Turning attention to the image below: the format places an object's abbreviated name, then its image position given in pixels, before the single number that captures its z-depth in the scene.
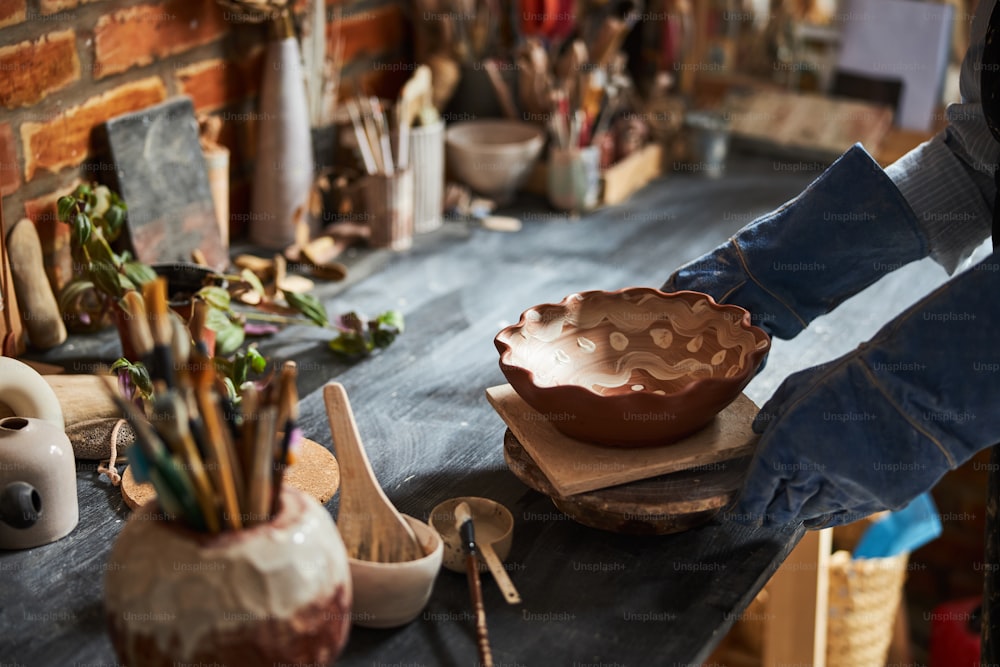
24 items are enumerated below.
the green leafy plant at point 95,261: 1.42
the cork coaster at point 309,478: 1.15
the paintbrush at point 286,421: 0.85
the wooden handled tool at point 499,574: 1.01
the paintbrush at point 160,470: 0.79
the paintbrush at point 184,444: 0.79
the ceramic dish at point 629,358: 1.05
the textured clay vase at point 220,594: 0.80
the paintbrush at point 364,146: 1.86
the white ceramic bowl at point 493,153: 2.06
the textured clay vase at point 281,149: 1.79
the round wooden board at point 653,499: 1.05
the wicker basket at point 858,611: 1.91
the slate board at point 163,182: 1.59
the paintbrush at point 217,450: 0.81
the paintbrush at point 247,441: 0.85
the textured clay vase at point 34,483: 1.05
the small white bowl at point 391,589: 0.94
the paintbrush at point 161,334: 0.82
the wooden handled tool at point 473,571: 0.93
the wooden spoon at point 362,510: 1.00
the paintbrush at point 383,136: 1.86
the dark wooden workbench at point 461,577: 0.97
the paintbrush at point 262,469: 0.83
